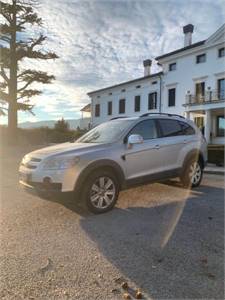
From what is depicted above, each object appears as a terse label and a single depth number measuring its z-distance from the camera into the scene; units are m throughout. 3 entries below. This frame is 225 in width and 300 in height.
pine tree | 16.82
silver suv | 3.78
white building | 18.45
